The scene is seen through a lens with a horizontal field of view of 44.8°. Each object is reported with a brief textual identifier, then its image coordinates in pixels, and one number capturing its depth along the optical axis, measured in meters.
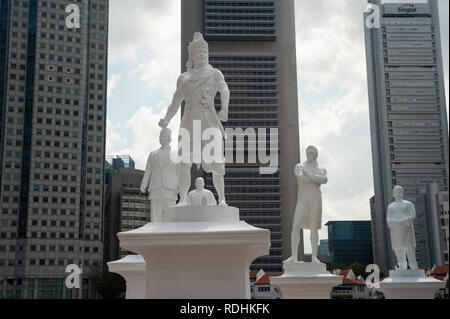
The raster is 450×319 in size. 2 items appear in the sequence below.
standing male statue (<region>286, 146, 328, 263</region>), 12.00
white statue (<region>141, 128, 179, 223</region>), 12.83
